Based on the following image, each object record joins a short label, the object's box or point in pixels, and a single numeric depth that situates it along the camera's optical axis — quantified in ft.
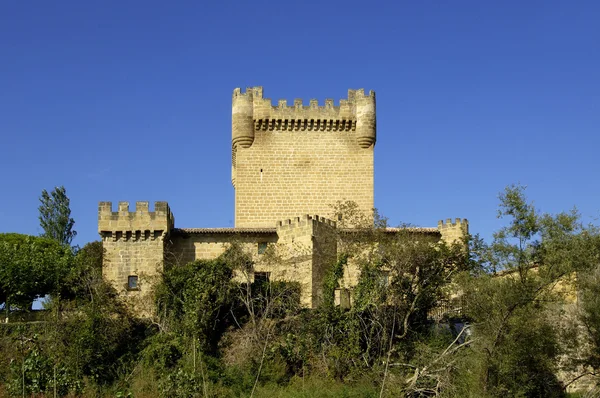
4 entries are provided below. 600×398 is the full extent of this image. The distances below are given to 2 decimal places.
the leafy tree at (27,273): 123.54
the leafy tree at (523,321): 86.43
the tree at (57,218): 167.63
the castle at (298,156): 133.59
